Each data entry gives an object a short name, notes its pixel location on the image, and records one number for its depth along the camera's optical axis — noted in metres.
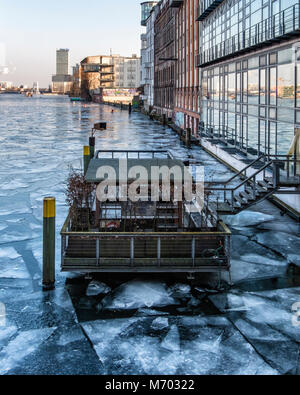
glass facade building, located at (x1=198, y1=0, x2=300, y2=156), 21.06
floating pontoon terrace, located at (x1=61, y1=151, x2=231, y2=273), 11.29
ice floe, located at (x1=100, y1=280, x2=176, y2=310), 10.38
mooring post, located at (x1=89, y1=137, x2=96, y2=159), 26.14
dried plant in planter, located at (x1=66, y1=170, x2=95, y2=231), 13.27
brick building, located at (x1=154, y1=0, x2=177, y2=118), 66.75
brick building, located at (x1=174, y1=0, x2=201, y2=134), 48.44
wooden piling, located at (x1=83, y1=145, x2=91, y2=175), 23.35
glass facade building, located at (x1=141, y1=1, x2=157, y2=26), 118.76
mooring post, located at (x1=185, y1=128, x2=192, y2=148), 40.63
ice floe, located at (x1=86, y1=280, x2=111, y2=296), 10.98
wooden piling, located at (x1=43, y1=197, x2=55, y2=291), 11.04
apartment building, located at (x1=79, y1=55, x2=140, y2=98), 187.12
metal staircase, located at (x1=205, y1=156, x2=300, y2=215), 15.16
